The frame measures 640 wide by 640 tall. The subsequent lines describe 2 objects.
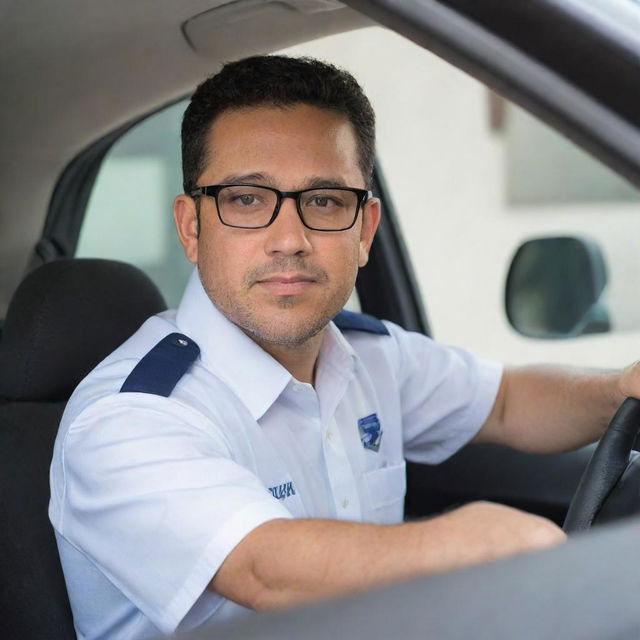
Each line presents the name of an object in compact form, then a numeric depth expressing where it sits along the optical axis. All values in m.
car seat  1.09
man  0.87
